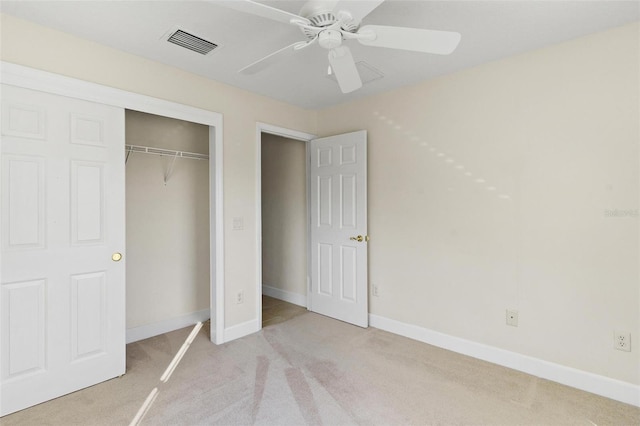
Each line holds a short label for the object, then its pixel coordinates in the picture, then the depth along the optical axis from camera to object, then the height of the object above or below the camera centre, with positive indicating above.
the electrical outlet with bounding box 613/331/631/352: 2.07 -0.83
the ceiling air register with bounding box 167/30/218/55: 2.16 +1.21
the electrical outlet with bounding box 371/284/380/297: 3.34 -0.78
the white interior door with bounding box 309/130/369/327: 3.35 -0.13
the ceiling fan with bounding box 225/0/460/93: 1.42 +0.88
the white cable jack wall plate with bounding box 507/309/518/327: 2.49 -0.80
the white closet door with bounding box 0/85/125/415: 1.96 -0.19
